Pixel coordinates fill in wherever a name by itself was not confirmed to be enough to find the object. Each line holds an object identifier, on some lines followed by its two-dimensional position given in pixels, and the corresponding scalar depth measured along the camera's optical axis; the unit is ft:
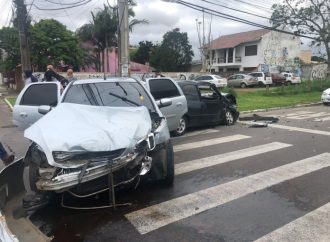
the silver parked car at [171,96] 34.06
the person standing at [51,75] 39.25
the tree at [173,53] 185.98
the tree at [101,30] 135.85
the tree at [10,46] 120.26
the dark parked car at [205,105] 38.81
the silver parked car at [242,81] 125.59
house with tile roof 178.09
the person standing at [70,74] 38.61
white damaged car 15.20
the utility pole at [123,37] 44.93
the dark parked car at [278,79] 127.99
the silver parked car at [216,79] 116.57
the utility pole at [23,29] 57.41
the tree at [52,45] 114.73
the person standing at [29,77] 39.42
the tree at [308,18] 107.14
